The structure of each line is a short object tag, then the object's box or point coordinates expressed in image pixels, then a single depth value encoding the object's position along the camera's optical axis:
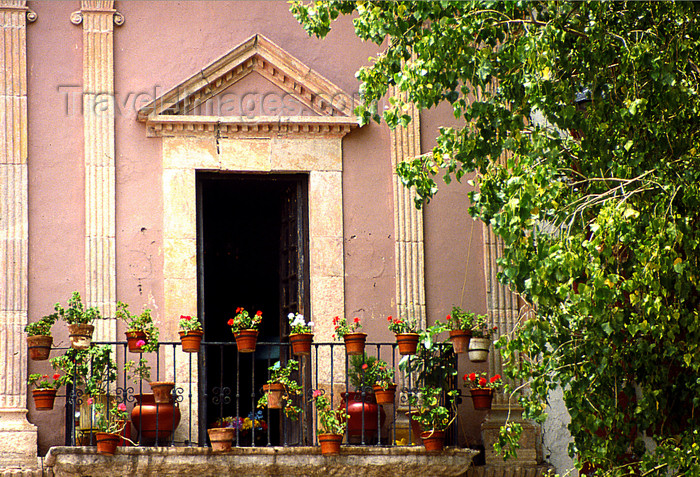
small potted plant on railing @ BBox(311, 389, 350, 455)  16.86
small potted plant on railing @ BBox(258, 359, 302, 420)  17.27
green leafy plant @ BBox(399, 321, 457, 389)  17.82
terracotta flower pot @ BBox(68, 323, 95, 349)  16.90
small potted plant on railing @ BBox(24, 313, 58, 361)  17.02
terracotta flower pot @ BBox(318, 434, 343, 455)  16.84
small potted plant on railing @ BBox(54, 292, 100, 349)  16.92
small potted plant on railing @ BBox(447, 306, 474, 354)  17.93
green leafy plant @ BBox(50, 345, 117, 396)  16.86
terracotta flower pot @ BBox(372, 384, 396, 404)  17.61
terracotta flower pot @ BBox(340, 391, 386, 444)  17.75
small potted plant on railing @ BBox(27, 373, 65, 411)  16.84
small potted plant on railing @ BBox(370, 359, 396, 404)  17.61
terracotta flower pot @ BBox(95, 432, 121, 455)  16.20
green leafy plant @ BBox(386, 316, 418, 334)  17.82
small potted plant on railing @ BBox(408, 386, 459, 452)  17.13
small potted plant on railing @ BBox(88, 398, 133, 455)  16.21
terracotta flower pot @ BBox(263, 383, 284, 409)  17.30
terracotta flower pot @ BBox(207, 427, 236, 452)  16.60
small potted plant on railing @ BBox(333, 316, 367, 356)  17.60
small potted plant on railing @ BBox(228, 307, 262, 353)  17.19
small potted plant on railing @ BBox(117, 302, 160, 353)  17.14
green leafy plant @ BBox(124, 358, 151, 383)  17.52
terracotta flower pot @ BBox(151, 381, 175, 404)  17.33
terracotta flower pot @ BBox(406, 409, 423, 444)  17.75
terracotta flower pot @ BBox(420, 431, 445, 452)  17.11
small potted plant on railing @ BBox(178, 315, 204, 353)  17.22
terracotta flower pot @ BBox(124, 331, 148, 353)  17.16
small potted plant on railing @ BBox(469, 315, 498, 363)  18.18
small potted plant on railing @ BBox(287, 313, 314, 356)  17.46
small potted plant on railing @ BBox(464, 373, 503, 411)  17.88
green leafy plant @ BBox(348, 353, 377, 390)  17.94
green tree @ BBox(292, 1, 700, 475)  13.25
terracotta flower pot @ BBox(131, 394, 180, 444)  17.21
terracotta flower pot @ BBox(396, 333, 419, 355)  17.63
